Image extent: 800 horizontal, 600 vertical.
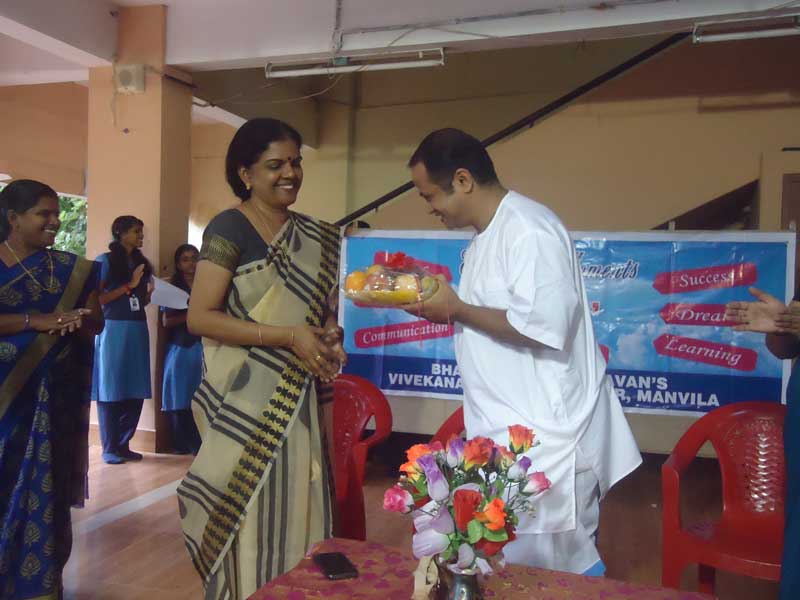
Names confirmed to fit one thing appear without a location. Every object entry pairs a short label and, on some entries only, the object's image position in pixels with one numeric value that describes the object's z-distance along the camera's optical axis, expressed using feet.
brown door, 15.99
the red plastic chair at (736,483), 7.09
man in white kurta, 4.42
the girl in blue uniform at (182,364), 15.78
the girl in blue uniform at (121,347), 14.51
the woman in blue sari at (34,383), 7.09
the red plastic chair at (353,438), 7.47
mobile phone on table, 3.77
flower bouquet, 3.00
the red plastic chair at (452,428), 7.63
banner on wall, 11.63
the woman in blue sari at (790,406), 5.39
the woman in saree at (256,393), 5.57
